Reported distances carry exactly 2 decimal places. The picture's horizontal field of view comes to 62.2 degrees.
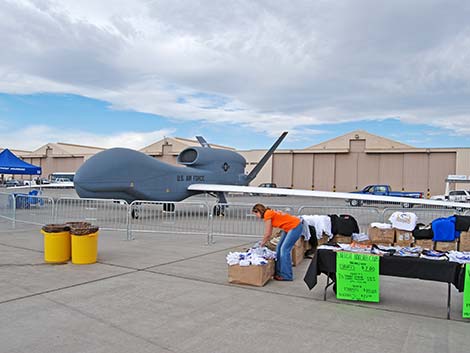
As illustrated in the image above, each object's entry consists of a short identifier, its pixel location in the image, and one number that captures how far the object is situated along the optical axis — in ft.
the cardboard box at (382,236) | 32.78
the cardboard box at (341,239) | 33.09
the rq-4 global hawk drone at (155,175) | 49.90
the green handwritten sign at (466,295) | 16.67
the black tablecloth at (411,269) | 17.08
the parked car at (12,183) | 175.92
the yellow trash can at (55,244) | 26.25
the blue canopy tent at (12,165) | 69.72
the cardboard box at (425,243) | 32.24
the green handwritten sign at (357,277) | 18.57
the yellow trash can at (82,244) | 25.93
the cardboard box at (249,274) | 21.52
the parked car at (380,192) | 100.01
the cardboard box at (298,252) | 27.32
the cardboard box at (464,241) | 31.09
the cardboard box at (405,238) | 32.48
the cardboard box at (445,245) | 31.45
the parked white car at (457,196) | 96.81
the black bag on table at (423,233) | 32.19
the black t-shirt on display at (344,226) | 32.90
